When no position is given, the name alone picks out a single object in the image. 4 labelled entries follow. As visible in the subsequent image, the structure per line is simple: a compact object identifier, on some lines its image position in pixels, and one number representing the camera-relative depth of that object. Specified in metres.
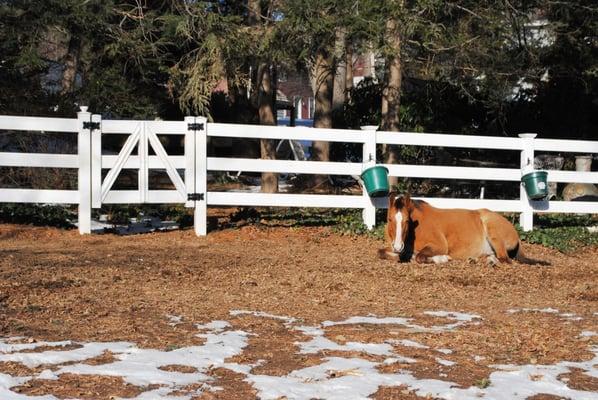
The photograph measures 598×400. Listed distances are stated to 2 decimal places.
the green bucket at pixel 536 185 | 14.45
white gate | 13.32
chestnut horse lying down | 11.20
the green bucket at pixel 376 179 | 13.80
